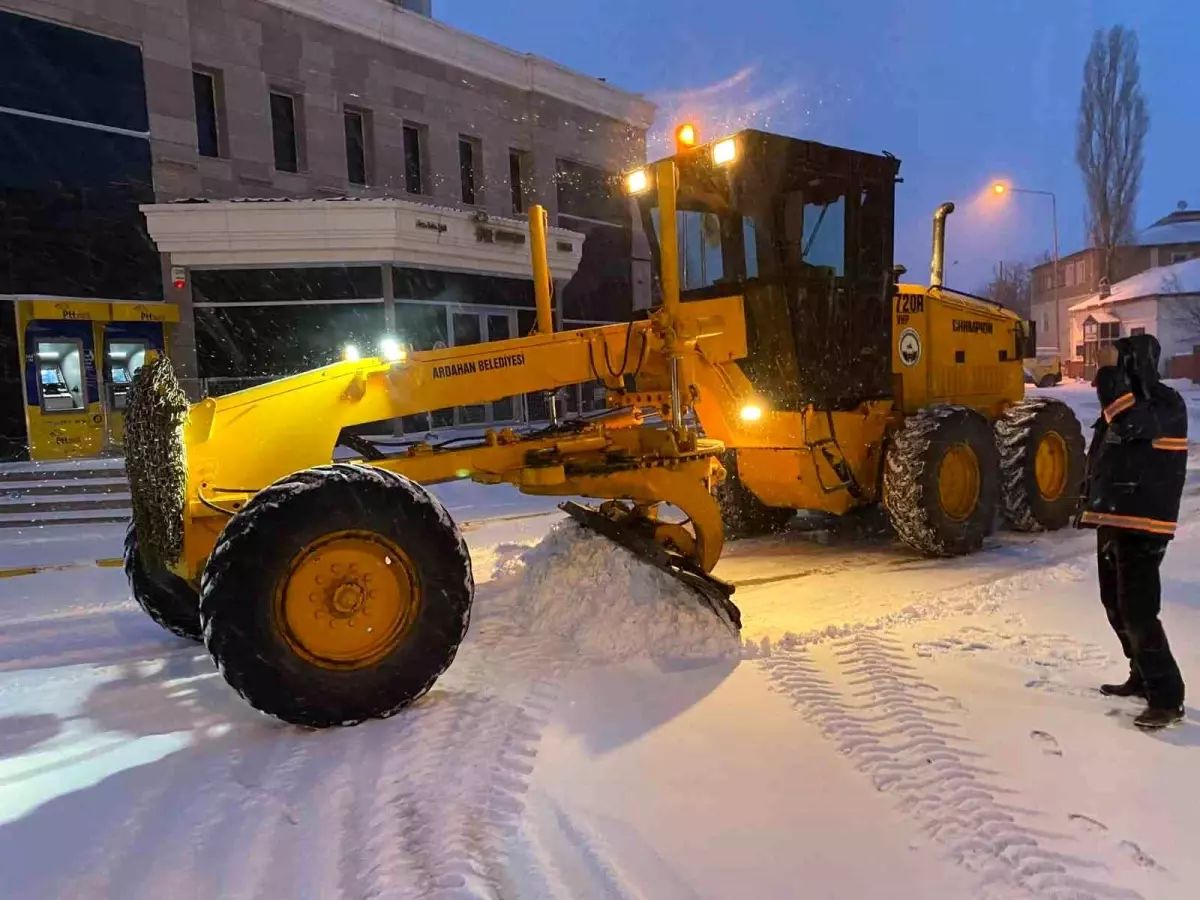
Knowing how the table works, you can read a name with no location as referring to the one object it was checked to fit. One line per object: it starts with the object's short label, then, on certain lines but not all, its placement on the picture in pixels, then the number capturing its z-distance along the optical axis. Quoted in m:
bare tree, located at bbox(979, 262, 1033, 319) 84.11
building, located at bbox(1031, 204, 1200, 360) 47.19
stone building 13.16
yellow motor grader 3.82
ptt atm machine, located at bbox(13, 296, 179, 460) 13.35
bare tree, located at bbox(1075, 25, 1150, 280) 42.19
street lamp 20.09
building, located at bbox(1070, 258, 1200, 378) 34.53
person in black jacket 3.74
